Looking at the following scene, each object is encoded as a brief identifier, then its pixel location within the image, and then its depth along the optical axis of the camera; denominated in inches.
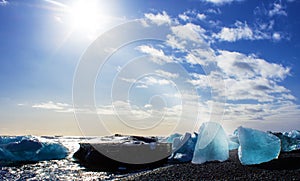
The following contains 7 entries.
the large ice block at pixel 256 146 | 294.5
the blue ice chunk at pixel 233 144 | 474.0
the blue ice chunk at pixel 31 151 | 467.5
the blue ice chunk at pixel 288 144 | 387.9
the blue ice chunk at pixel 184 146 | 448.1
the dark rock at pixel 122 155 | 394.6
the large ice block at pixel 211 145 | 356.5
